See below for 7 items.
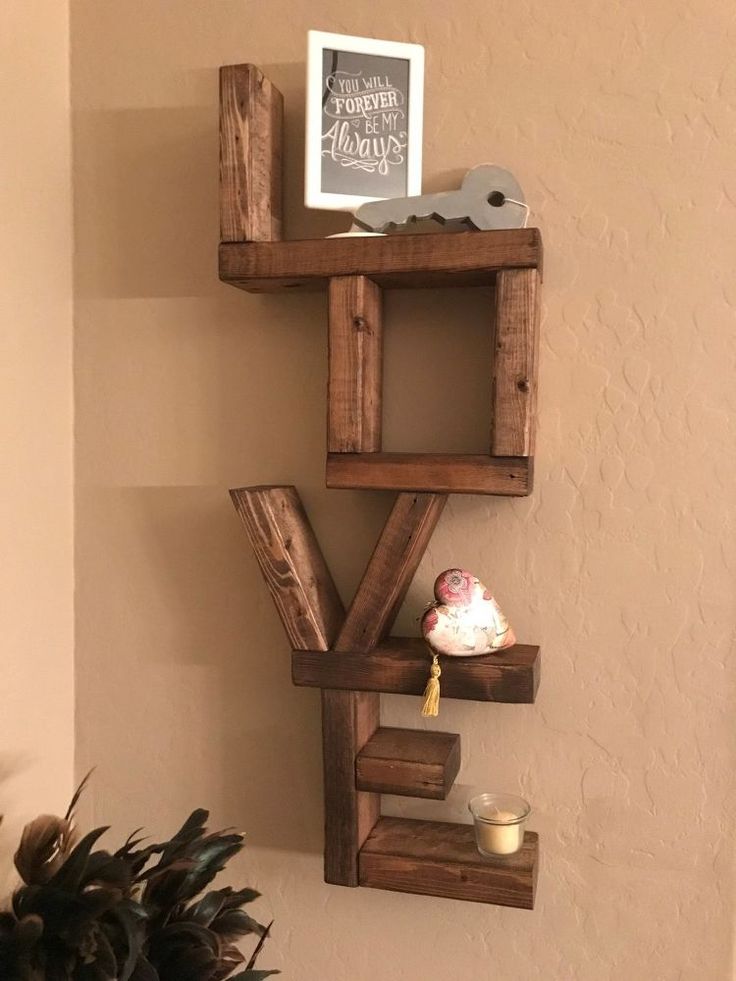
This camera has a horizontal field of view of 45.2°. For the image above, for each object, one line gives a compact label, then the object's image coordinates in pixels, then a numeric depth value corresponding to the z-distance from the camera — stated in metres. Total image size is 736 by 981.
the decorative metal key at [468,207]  0.99
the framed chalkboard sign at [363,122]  1.00
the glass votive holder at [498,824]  1.02
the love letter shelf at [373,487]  0.97
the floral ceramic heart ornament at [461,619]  0.99
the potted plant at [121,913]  0.83
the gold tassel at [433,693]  0.98
